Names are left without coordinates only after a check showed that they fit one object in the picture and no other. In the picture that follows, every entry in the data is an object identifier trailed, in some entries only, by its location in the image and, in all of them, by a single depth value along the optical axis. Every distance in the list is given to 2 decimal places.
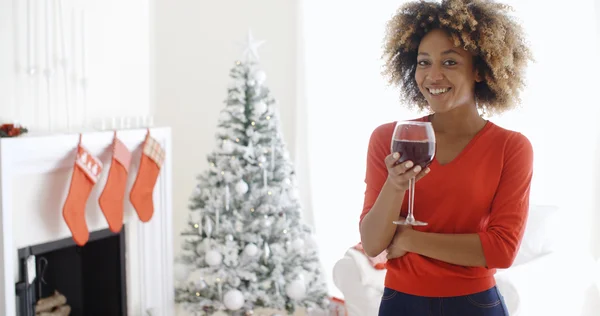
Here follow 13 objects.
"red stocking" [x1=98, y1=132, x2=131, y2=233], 3.05
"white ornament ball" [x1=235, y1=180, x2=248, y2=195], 3.40
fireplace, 2.62
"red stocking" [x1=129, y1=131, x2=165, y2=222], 3.25
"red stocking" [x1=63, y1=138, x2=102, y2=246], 2.83
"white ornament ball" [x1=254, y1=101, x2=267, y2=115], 3.43
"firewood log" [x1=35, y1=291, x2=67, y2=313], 3.02
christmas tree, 3.44
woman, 1.41
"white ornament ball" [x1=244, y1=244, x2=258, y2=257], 3.40
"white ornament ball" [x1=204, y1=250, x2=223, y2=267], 3.40
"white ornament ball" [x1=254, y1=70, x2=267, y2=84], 3.45
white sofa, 3.06
